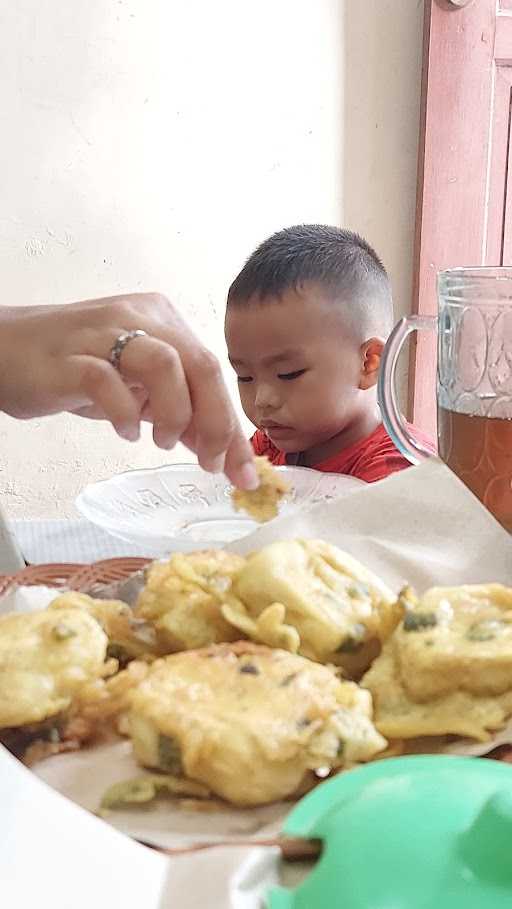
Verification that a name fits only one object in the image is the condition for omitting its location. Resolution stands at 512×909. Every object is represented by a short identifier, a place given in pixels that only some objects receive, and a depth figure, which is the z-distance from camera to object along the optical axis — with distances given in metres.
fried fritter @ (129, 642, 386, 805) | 0.43
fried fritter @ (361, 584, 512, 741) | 0.49
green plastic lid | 0.29
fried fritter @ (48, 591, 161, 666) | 0.56
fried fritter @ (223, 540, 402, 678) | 0.53
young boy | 1.23
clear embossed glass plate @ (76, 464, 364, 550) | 0.79
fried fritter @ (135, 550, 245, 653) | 0.55
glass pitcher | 0.70
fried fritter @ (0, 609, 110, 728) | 0.47
